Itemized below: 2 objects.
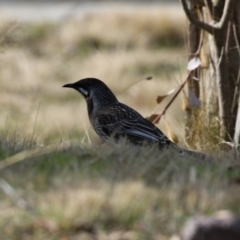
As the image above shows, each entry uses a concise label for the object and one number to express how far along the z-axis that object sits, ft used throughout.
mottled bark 50.75
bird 49.57
